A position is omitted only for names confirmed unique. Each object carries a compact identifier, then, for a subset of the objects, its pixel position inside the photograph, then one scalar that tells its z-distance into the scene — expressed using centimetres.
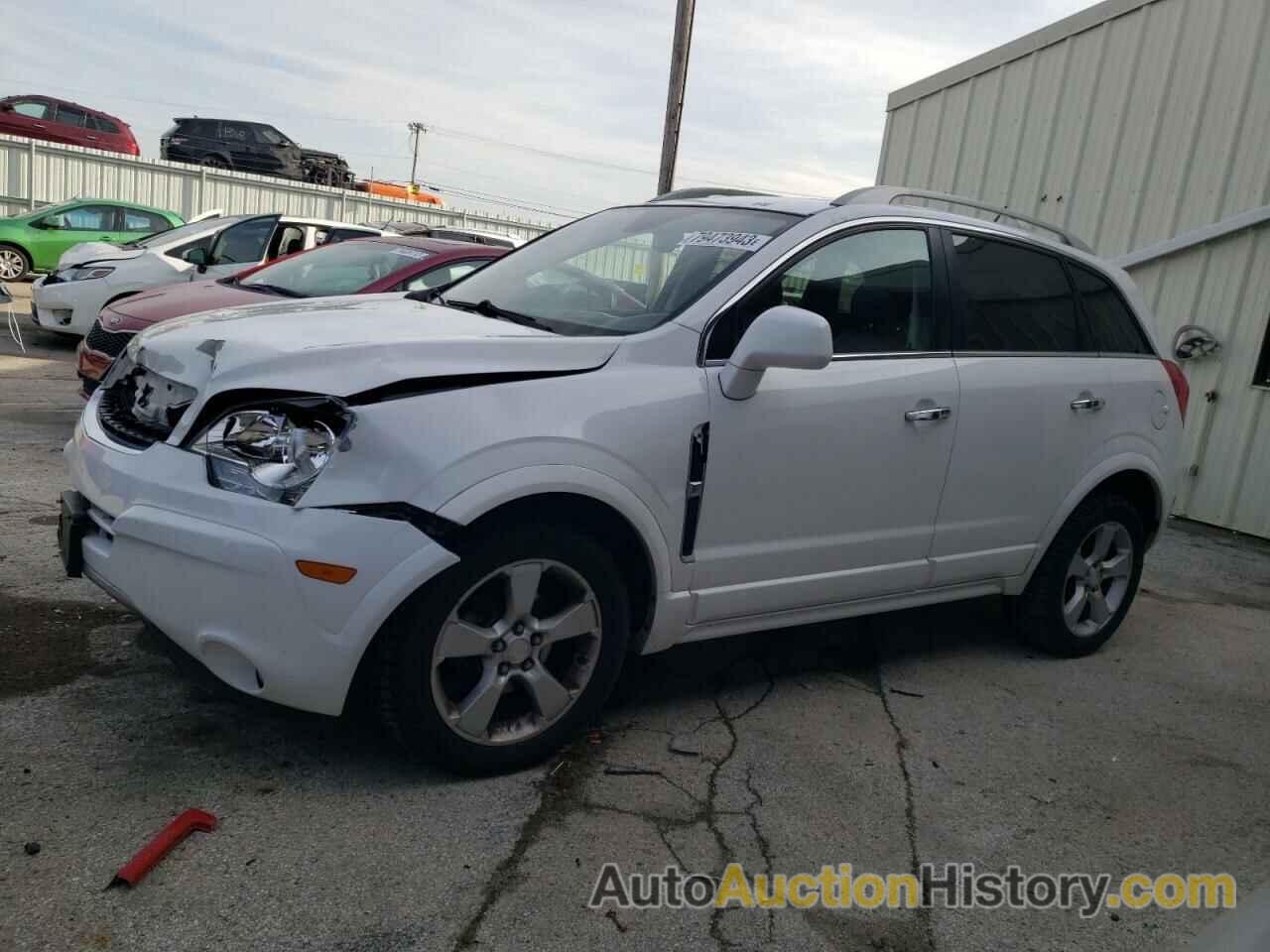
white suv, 279
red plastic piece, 247
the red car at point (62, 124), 2362
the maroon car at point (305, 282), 672
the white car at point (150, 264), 1012
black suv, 2608
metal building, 802
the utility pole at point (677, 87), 1376
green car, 1650
